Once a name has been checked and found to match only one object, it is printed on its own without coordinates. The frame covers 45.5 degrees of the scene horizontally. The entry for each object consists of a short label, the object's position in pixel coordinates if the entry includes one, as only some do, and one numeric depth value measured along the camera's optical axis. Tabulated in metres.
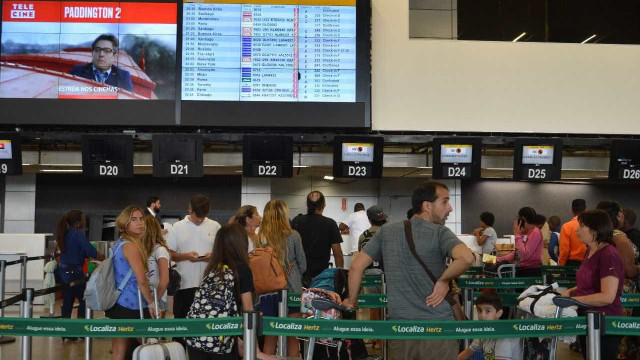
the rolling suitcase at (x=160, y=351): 4.32
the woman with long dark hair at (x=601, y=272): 4.33
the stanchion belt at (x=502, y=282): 7.26
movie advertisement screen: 9.78
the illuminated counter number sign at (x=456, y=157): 10.17
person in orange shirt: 7.85
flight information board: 9.69
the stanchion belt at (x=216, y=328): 3.88
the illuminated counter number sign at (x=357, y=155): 10.04
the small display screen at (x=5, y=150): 10.10
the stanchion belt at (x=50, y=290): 4.84
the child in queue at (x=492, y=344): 4.88
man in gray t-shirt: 3.80
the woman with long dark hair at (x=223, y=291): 4.12
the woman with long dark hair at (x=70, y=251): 8.29
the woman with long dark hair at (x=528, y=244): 8.12
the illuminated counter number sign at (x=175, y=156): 10.02
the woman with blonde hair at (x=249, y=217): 6.32
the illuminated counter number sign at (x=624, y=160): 10.42
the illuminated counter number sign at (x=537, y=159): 10.30
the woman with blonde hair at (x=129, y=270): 5.14
